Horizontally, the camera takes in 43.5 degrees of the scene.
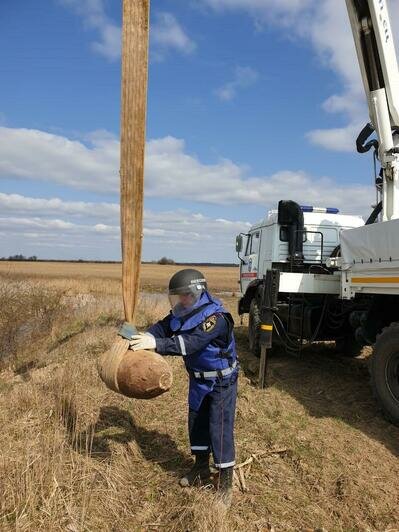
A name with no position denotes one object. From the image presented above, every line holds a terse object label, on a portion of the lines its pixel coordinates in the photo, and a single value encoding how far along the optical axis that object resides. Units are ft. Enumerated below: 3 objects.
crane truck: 18.17
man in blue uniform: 11.75
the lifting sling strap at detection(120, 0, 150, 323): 9.27
